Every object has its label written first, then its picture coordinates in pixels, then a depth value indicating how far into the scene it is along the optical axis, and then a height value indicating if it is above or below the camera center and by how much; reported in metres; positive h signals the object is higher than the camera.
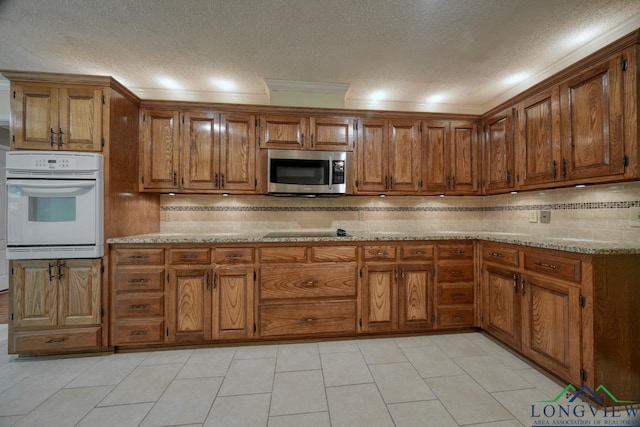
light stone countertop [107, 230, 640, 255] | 1.56 -0.19
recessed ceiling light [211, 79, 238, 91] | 2.79 +1.48
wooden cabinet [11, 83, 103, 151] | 2.04 +0.82
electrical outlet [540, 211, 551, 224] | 2.46 +0.00
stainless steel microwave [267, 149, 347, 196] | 2.61 +0.46
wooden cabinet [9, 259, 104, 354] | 2.01 -0.71
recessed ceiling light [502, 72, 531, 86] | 2.69 +1.49
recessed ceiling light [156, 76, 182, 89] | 2.74 +1.49
